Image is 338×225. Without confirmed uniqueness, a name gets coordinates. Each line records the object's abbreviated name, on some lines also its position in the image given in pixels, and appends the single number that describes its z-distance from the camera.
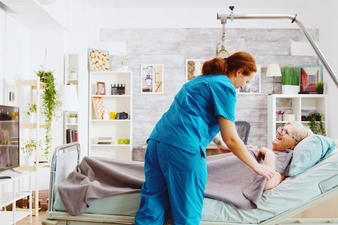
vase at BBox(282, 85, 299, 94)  5.43
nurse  1.97
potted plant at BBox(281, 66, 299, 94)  5.45
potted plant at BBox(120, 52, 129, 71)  5.68
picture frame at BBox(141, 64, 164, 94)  5.66
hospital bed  2.16
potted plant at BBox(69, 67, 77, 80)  4.88
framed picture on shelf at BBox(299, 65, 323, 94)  5.49
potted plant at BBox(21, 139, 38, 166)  3.95
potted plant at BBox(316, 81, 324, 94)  5.35
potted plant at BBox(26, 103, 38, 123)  4.21
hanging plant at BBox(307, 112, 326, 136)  5.30
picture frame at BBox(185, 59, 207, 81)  5.65
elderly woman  2.31
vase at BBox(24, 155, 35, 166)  3.95
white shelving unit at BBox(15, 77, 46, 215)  3.89
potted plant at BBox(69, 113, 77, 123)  4.88
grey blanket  2.21
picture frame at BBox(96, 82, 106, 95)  5.54
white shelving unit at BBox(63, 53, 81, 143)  4.84
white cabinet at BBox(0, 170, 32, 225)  3.05
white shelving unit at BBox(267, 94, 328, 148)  5.31
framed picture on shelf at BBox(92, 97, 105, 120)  5.48
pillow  2.29
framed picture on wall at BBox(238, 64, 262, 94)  5.62
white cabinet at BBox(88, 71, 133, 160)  5.50
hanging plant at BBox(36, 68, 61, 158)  4.26
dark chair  4.75
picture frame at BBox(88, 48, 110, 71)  5.45
